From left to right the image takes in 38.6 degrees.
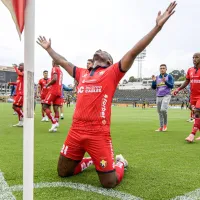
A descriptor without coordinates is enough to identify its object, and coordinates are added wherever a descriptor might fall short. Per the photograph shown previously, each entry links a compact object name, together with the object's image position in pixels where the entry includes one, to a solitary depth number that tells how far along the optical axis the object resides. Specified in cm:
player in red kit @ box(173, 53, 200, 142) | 646
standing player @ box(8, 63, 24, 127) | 930
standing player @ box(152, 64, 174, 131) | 848
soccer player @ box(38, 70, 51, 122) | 1157
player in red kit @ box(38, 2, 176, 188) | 325
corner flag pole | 221
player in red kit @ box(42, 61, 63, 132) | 835
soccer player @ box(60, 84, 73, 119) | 1022
